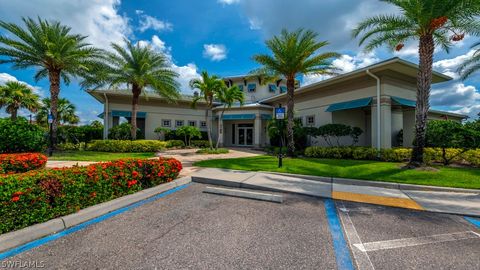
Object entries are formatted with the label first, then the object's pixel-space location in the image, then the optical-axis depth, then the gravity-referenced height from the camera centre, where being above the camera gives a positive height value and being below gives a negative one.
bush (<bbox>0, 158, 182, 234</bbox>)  3.25 -1.03
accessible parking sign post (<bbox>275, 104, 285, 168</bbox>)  9.38 +1.07
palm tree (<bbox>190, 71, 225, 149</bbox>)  15.62 +3.94
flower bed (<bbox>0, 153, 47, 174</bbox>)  6.54 -0.89
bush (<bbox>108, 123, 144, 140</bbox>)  18.20 +0.39
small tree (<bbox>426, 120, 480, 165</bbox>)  9.19 +0.01
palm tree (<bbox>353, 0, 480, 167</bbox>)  8.07 +4.78
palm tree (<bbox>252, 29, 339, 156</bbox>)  12.13 +4.64
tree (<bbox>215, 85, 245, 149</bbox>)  16.52 +3.39
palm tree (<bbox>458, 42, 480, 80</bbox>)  13.09 +4.76
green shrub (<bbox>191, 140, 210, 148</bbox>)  22.12 -0.78
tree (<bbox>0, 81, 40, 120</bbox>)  22.47 +4.30
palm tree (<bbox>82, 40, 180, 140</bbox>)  16.16 +5.11
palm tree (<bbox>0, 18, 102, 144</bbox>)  13.38 +5.67
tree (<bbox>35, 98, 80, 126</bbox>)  25.51 +3.15
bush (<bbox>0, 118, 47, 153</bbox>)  9.55 -0.04
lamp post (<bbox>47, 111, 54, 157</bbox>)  12.76 -0.02
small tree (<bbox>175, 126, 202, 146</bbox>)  19.53 +0.53
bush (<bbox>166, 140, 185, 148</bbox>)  20.39 -0.73
